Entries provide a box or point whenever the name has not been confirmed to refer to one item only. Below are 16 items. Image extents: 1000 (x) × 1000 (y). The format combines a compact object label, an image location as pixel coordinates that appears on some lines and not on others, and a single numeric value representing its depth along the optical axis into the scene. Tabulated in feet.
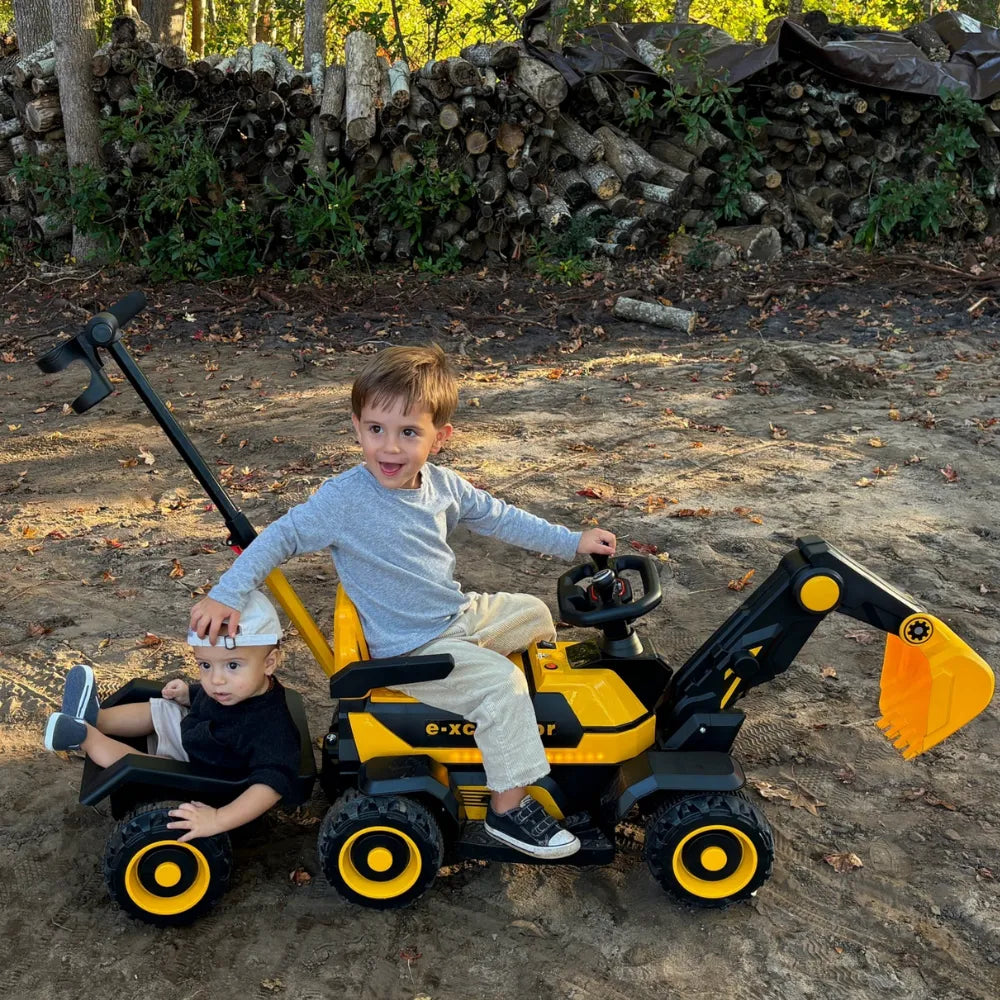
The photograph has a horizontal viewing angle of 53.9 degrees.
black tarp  34.68
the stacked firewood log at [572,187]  34.76
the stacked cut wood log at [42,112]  32.53
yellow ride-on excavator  8.84
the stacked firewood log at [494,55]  32.83
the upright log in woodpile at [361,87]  31.65
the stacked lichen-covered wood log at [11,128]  34.53
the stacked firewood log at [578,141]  34.47
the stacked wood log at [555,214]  34.06
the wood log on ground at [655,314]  28.50
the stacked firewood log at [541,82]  32.89
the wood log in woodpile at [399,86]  31.73
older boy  8.85
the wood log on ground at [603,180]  34.42
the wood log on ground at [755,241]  34.60
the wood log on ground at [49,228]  33.83
